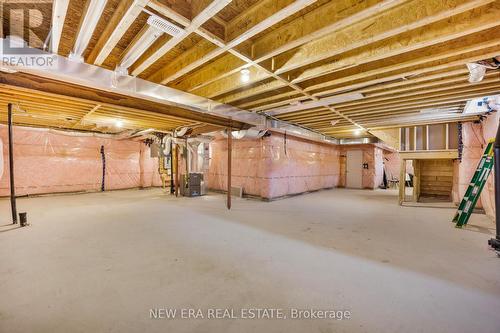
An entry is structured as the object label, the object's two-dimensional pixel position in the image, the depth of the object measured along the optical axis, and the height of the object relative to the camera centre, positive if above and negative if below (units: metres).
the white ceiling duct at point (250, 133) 5.01 +0.76
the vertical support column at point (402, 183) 5.57 -0.49
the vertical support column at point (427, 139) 5.35 +0.65
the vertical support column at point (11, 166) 3.35 -0.05
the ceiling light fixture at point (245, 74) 2.76 +1.20
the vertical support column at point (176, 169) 6.60 -0.16
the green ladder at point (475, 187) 3.51 -0.38
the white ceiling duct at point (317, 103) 3.52 +1.14
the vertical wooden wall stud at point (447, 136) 5.12 +0.68
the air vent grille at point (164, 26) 1.74 +1.19
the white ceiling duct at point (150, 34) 1.77 +1.19
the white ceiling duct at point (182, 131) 5.82 +0.93
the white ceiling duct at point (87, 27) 1.59 +1.19
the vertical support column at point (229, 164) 4.79 +0.00
